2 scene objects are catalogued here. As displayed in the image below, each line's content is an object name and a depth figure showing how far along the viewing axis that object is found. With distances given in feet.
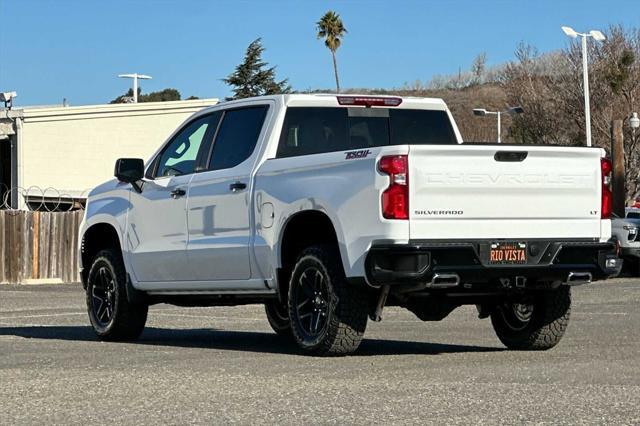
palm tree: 263.29
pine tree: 244.42
